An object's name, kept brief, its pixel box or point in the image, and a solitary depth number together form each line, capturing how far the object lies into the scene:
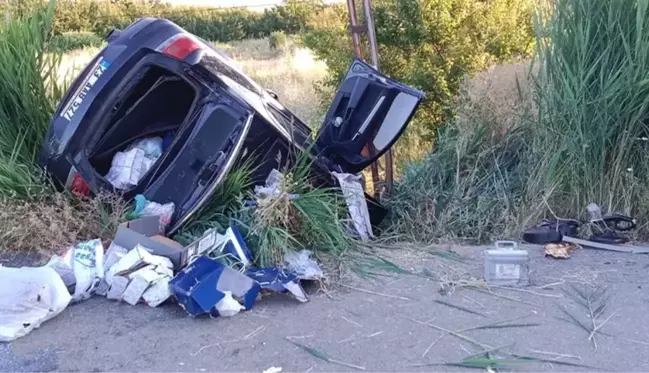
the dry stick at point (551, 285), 4.51
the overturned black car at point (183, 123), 5.24
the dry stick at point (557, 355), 3.57
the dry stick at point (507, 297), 4.25
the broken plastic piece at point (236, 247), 4.64
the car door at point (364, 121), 6.10
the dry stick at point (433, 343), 3.61
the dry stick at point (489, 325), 3.88
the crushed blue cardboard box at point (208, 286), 4.00
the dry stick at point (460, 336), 3.69
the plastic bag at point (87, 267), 4.40
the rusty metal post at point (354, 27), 7.27
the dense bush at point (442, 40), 10.35
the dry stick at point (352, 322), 3.95
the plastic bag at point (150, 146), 5.84
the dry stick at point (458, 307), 4.12
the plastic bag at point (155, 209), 5.15
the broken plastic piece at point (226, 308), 4.01
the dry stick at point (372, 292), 4.38
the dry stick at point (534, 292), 4.37
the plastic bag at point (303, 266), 4.46
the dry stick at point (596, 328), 3.81
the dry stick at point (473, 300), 4.24
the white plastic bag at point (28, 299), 3.87
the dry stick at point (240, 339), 3.66
